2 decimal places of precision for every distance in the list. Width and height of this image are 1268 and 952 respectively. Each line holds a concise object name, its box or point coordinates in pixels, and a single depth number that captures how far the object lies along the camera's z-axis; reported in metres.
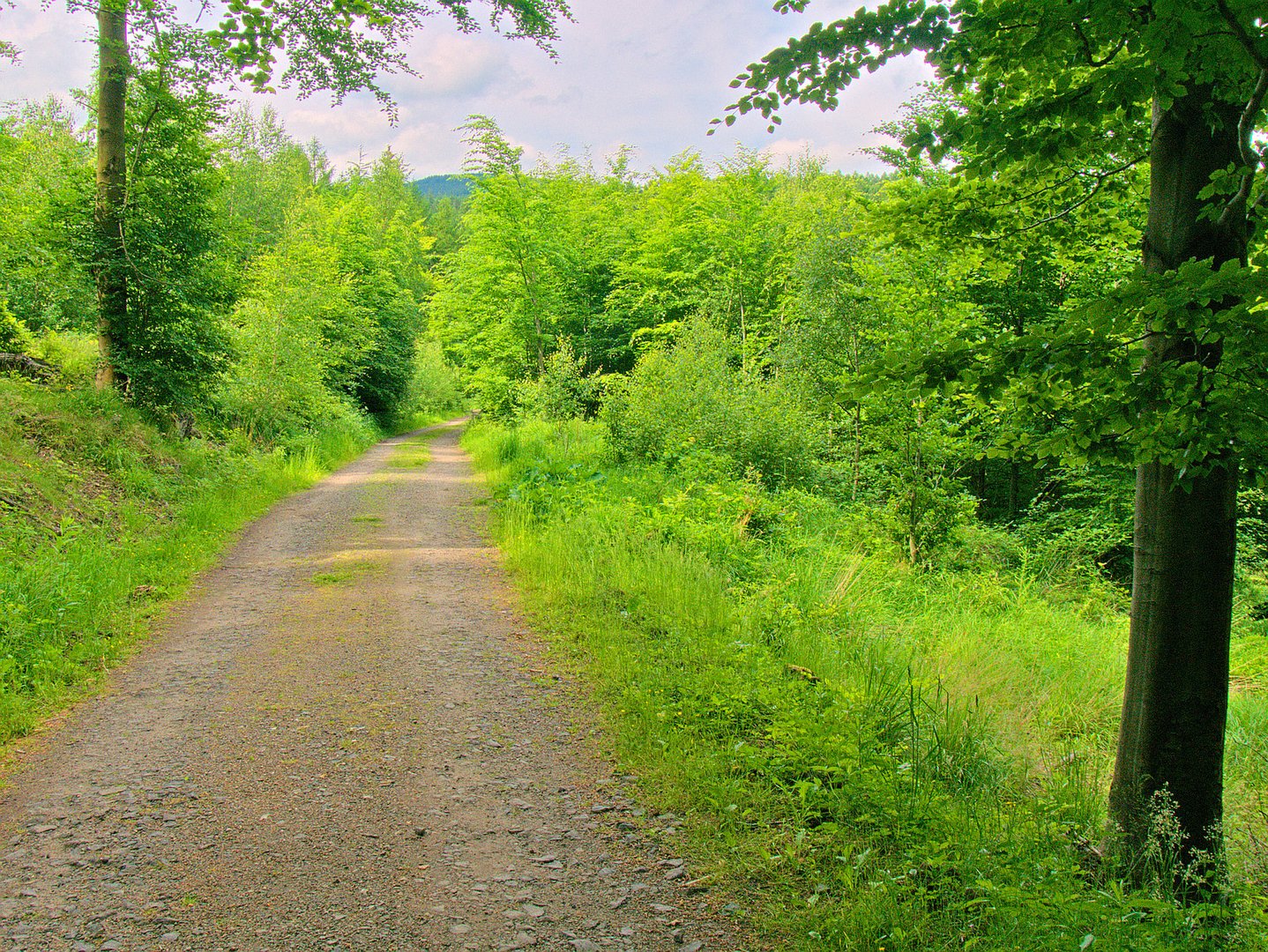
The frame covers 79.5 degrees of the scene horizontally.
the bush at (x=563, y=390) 18.21
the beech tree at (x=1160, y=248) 2.47
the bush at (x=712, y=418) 13.09
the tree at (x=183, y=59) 11.00
